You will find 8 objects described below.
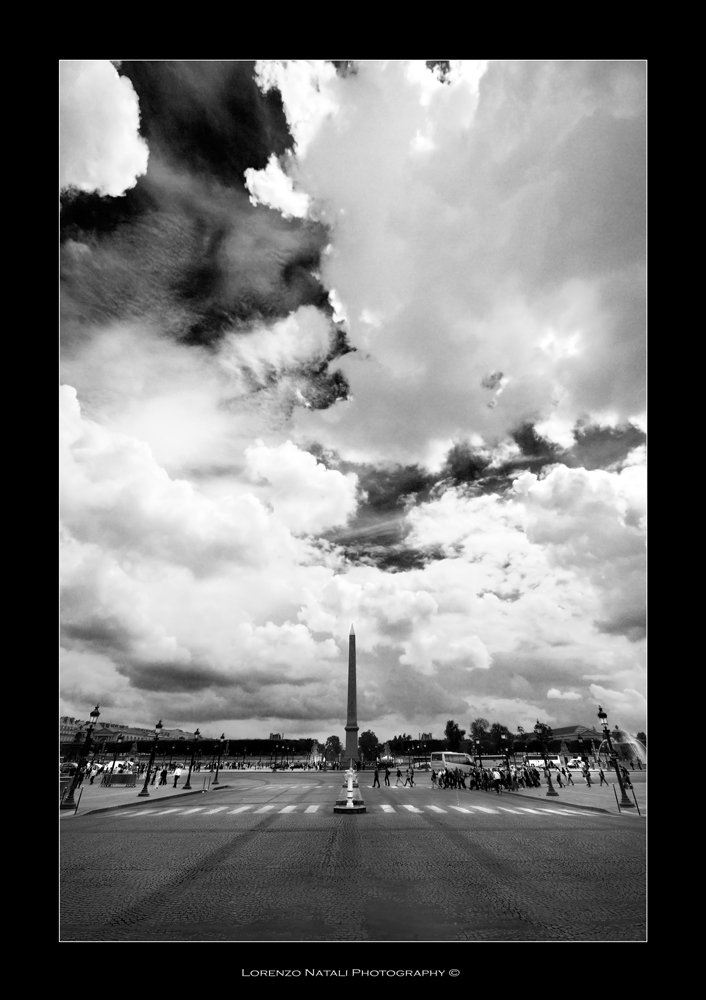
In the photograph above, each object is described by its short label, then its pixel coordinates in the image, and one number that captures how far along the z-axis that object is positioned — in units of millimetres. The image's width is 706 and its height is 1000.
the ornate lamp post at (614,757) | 23103
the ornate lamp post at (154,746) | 30775
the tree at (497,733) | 140125
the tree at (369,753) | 128575
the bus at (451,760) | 60000
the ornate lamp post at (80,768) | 22386
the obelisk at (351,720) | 54350
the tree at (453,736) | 137638
